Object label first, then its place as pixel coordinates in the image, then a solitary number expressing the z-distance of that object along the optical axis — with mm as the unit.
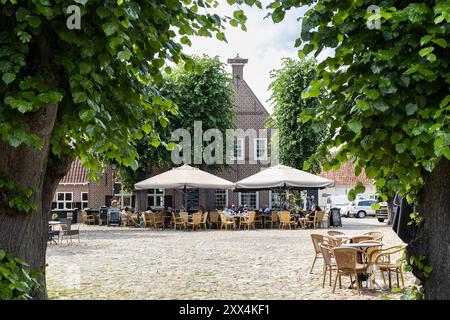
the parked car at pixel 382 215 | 34050
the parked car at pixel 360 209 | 42219
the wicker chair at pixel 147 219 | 27156
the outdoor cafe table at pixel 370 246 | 9008
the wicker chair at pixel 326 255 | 9367
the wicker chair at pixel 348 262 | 8807
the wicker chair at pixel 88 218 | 32594
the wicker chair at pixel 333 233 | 12630
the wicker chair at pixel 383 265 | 8874
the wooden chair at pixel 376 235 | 11498
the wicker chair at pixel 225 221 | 25320
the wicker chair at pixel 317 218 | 25825
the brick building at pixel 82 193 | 39594
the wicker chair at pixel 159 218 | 26516
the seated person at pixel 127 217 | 29797
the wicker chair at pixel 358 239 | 10945
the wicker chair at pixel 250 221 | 25297
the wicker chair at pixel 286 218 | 25328
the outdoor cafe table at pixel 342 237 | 11689
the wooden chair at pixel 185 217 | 25234
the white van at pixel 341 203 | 43188
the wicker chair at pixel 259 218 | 26641
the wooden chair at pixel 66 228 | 17266
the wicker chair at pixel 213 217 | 26234
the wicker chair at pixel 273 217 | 26577
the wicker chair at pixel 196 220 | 24833
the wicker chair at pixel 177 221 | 25430
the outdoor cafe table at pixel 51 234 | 17038
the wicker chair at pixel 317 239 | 10933
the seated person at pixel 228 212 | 25998
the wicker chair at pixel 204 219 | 25380
